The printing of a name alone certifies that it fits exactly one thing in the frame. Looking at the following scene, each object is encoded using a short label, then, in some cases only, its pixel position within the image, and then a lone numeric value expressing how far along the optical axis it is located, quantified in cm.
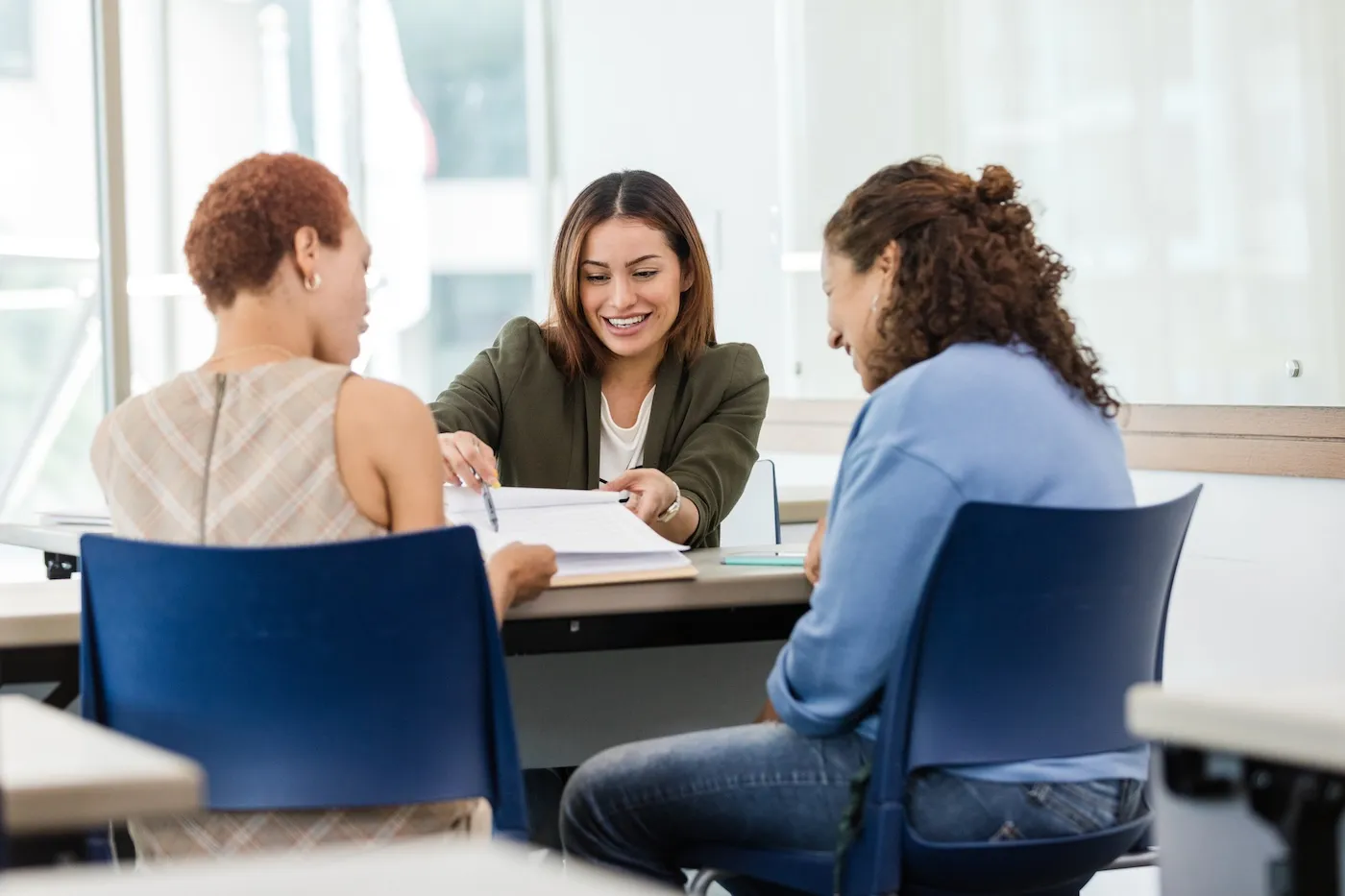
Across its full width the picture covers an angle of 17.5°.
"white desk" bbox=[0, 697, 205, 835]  406
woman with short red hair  495
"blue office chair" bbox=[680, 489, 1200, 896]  488
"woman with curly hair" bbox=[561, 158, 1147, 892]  496
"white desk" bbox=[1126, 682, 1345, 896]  419
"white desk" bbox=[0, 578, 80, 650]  499
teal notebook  540
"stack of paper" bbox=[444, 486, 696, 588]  523
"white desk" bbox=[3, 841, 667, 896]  290
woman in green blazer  608
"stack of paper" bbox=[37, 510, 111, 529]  590
